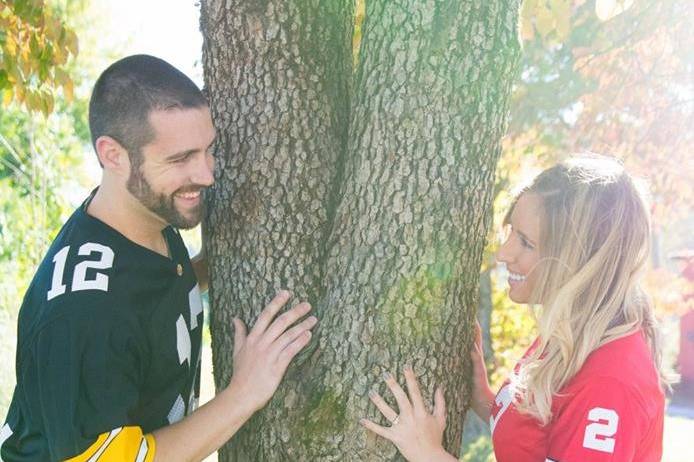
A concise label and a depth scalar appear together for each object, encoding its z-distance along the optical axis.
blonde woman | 2.15
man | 2.22
